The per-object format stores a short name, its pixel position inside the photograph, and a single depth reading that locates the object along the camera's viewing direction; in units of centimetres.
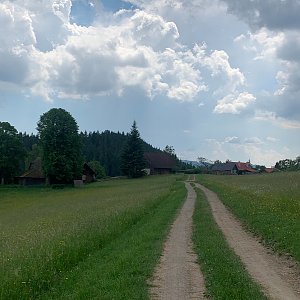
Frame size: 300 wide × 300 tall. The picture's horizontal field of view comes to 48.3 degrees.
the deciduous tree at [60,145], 5916
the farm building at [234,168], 12366
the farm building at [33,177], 6978
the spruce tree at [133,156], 7377
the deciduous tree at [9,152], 6641
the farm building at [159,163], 9896
